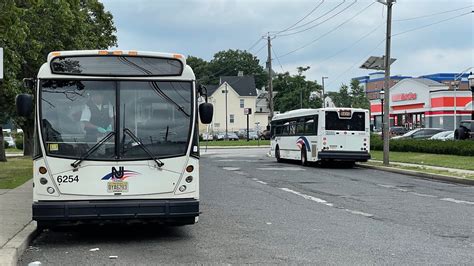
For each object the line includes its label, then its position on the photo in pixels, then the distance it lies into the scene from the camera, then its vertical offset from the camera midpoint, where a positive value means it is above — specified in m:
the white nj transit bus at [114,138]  7.99 -0.02
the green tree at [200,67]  129.00 +16.27
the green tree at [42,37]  18.69 +4.19
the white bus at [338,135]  24.88 +0.05
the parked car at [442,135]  39.42 +0.04
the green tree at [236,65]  131.75 +17.02
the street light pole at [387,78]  25.28 +2.66
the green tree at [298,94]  102.06 +7.86
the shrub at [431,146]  27.49 -0.56
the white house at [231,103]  97.81 +5.83
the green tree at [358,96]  96.44 +7.17
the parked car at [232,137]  83.31 -0.08
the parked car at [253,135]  82.47 +0.20
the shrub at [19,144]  60.27 -0.73
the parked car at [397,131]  57.74 +0.51
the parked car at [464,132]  34.84 +0.22
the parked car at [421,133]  42.96 +0.21
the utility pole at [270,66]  48.23 +6.17
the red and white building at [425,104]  61.16 +3.67
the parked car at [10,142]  64.38 -0.54
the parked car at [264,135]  71.48 +0.17
